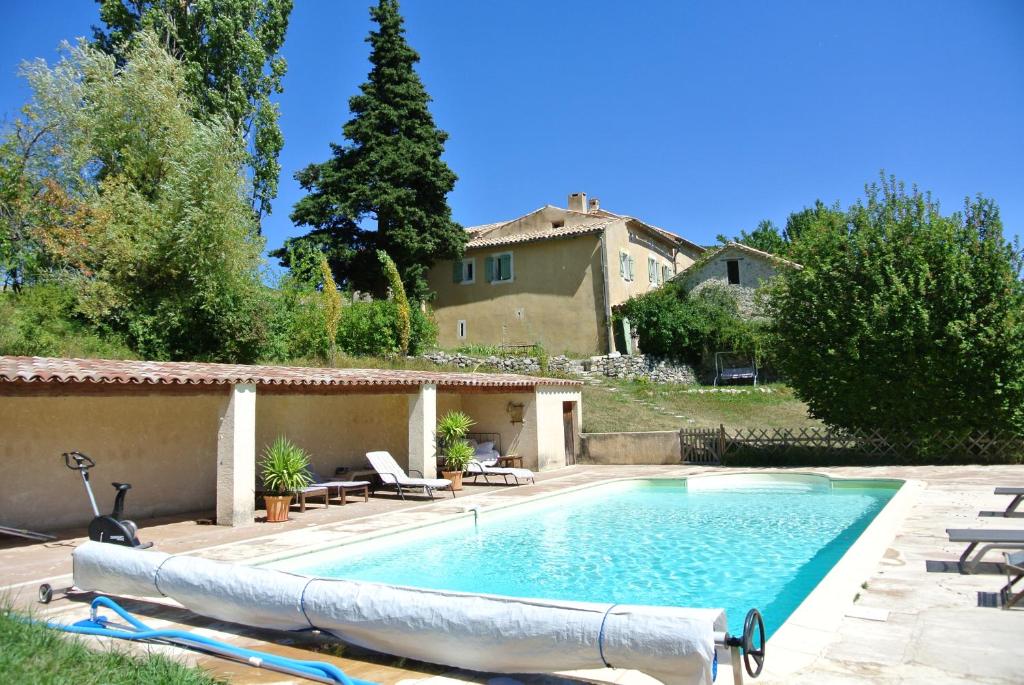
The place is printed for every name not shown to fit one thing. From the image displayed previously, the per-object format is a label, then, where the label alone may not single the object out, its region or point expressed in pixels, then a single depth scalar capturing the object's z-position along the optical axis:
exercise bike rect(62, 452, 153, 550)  7.80
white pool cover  3.90
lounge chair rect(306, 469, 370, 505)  13.27
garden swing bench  30.42
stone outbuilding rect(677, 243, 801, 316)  32.47
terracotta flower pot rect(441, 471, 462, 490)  15.55
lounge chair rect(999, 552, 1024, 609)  5.62
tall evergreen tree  30.00
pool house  10.23
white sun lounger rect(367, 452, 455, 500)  14.16
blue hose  4.43
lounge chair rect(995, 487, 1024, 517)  8.35
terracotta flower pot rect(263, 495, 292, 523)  11.43
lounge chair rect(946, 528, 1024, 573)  6.39
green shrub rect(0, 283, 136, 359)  17.23
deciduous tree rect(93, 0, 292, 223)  27.17
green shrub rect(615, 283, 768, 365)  30.56
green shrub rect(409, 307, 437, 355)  28.28
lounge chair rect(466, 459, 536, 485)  16.17
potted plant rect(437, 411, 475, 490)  15.78
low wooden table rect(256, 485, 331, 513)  12.34
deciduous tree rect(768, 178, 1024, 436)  16.80
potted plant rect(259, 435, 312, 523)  11.47
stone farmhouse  31.64
